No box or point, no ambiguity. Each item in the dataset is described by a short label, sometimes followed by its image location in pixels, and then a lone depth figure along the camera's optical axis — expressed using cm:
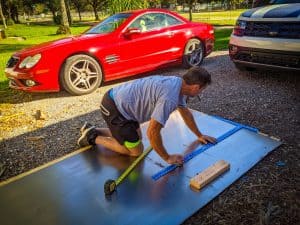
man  208
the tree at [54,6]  2778
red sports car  413
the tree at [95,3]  3305
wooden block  219
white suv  381
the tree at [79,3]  3752
